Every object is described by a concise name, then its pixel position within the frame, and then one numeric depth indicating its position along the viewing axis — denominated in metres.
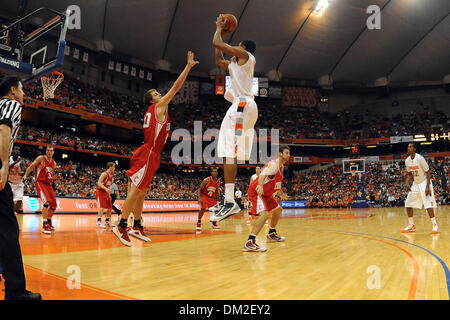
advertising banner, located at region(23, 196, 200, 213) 15.88
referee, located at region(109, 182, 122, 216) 10.71
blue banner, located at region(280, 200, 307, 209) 30.19
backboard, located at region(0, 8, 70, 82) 9.28
